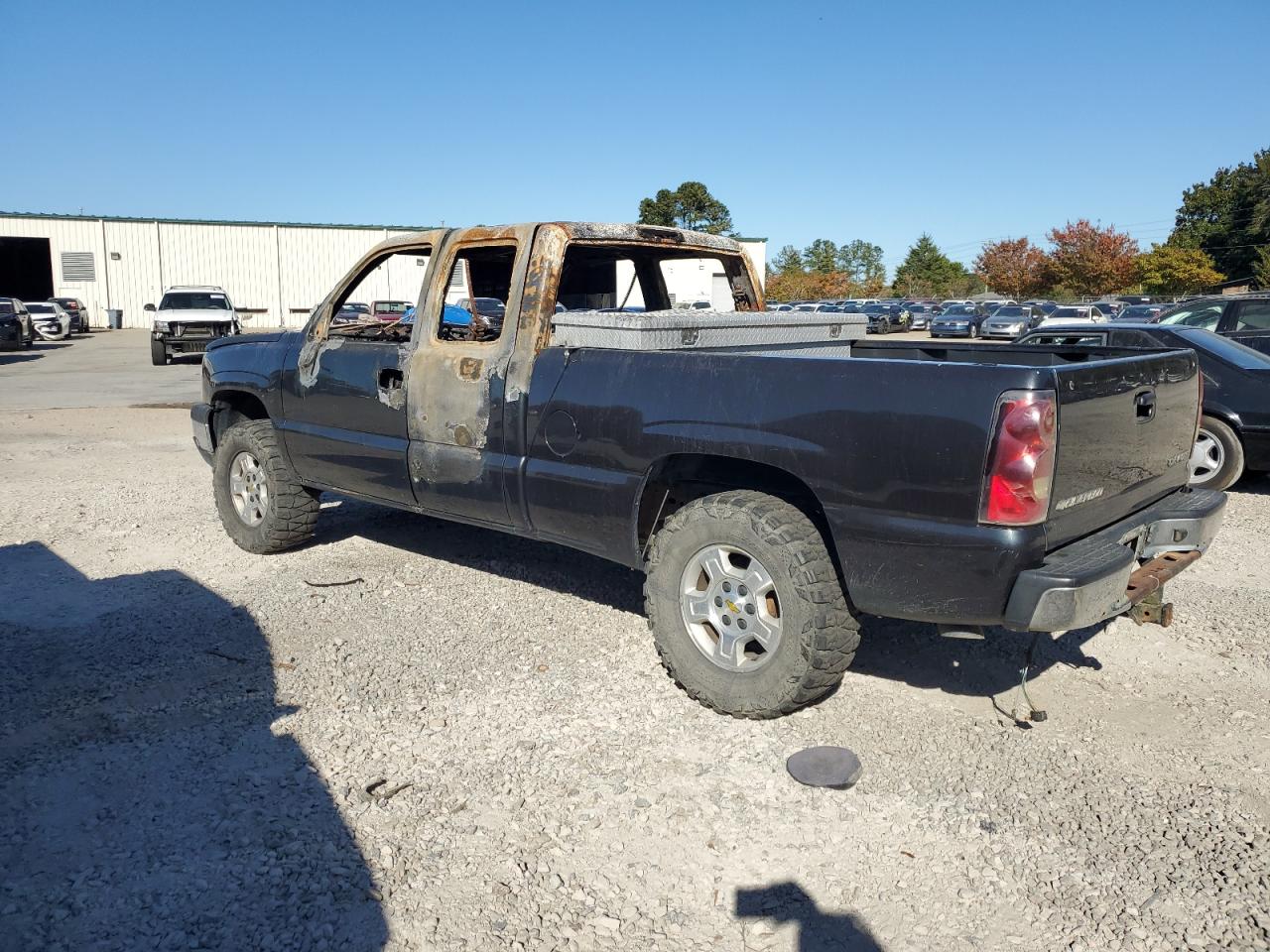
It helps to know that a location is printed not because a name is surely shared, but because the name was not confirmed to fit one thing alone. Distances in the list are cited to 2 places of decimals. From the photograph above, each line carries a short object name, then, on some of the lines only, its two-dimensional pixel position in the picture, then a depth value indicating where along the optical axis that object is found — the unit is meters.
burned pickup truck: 3.36
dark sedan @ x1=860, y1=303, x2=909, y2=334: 50.23
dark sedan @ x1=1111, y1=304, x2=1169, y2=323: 37.32
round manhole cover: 3.55
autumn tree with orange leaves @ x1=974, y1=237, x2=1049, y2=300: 74.75
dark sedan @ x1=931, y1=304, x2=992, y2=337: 42.03
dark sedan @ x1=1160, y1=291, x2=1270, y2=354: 10.27
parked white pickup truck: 24.77
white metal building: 48.41
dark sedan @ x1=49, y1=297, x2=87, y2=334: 41.28
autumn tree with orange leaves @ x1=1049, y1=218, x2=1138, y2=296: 67.12
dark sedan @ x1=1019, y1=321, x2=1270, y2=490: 7.98
